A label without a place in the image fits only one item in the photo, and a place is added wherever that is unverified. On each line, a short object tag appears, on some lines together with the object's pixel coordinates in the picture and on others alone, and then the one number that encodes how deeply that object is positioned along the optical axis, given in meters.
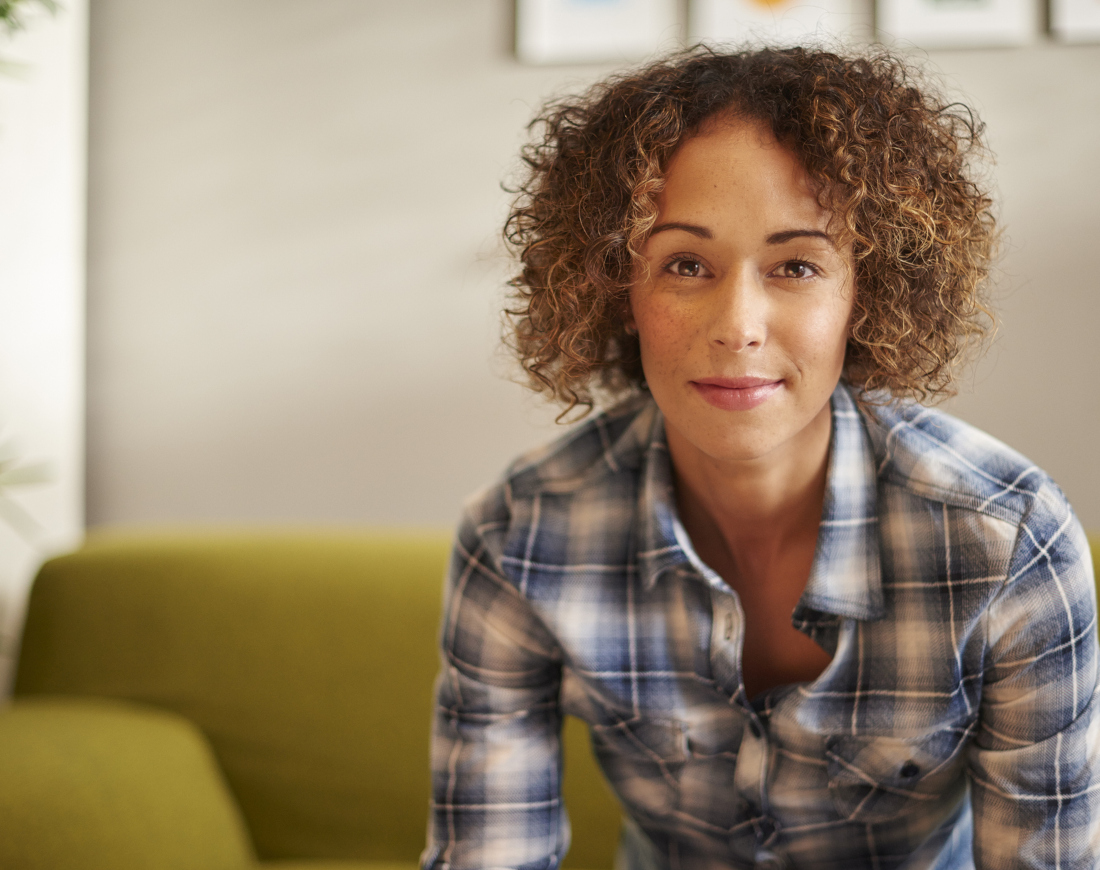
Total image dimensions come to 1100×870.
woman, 0.82
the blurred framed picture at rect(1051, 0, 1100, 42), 1.72
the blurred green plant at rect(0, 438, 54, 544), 1.77
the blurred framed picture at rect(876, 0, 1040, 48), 1.74
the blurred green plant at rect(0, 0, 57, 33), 1.53
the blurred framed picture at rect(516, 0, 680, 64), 1.84
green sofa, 1.46
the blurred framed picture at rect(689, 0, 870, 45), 1.77
